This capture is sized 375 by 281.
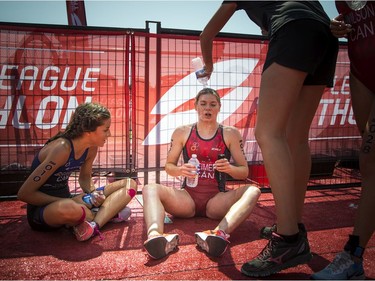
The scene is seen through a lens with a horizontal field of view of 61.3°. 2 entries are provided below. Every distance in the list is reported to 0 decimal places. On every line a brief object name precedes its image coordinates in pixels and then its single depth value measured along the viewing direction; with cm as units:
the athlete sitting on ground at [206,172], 268
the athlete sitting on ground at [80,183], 255
